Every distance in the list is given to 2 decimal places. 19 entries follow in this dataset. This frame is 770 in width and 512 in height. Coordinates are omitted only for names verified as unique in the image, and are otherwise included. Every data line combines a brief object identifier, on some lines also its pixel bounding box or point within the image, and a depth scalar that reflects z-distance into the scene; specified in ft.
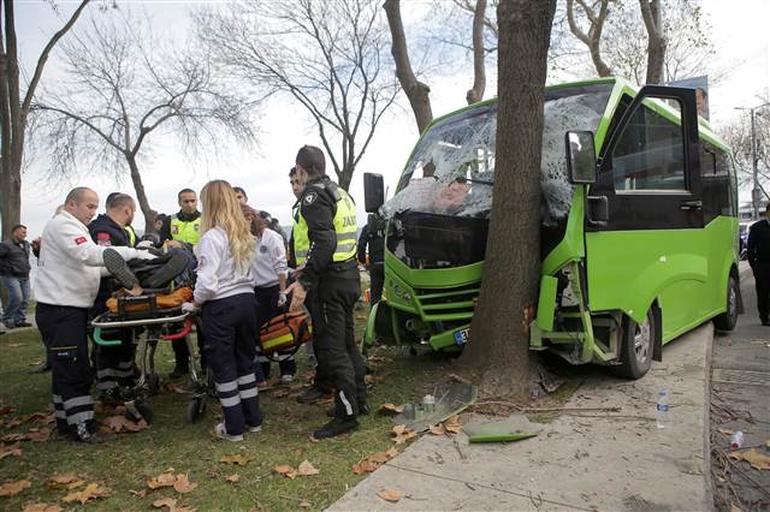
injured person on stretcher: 14.24
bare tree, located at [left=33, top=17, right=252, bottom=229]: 72.38
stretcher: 14.11
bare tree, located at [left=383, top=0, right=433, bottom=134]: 37.91
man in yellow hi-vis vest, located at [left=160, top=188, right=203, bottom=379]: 22.22
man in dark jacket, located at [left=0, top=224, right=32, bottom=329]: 36.52
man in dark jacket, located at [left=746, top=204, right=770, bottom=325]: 29.12
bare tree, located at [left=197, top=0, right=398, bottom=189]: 79.71
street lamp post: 132.67
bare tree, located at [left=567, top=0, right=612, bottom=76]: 57.93
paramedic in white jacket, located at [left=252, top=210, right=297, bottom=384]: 17.98
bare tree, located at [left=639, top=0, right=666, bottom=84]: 45.44
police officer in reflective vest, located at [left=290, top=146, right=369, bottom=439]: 13.93
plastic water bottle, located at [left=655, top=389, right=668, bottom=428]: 14.19
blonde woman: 13.74
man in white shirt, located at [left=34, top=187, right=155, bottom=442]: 14.39
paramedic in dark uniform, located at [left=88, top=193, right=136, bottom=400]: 16.43
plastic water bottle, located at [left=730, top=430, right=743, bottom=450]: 14.07
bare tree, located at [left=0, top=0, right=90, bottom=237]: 42.88
